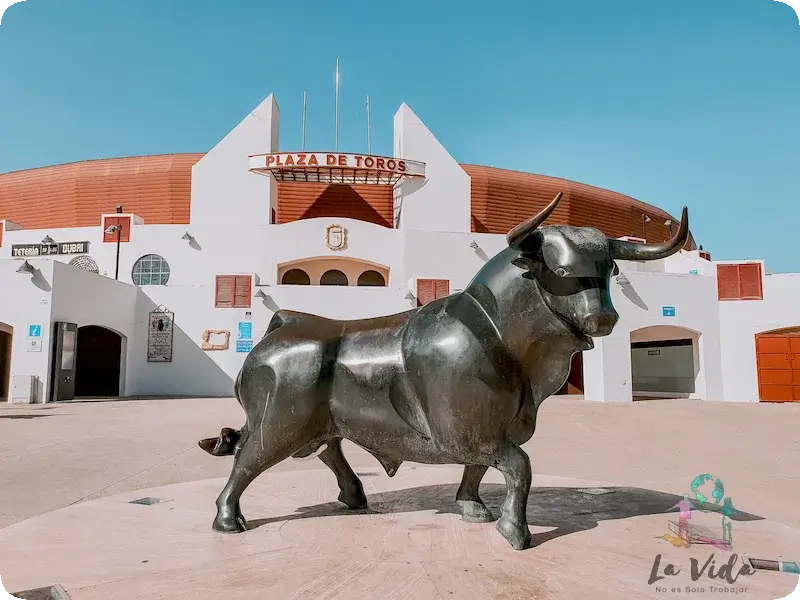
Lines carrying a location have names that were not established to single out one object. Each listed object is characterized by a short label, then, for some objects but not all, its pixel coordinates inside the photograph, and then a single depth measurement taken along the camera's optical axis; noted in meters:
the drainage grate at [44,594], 2.00
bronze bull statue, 2.57
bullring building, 19.02
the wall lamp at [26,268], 16.94
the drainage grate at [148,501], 3.56
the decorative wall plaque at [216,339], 21.02
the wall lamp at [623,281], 19.12
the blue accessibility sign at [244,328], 21.14
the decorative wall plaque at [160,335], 21.12
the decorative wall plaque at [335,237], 24.56
